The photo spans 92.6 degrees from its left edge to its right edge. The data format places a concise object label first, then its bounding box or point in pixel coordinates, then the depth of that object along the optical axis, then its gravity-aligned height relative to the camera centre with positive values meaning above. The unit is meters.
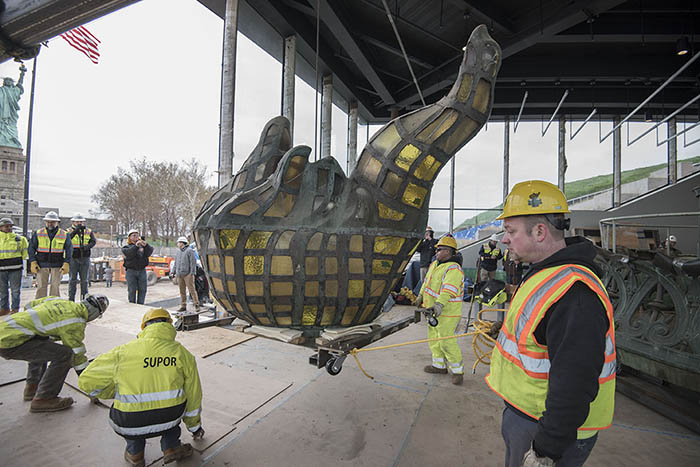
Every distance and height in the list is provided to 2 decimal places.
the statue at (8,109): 9.88 +3.72
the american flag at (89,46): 5.43 +3.44
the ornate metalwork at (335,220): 2.22 +0.13
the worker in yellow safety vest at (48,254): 6.65 -0.41
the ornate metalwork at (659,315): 3.17 -0.77
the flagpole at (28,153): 8.20 +2.01
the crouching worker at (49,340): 3.12 -1.02
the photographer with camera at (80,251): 7.27 -0.38
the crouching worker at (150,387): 2.46 -1.15
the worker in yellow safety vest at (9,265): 6.31 -0.61
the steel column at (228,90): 7.61 +3.40
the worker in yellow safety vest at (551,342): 1.24 -0.40
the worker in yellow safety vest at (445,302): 4.33 -0.83
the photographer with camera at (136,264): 7.42 -0.65
